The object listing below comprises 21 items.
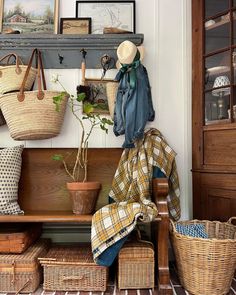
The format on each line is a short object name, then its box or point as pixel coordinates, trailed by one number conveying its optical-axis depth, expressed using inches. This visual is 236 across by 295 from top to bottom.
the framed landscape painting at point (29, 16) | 92.7
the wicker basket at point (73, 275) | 69.1
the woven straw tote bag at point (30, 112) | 80.7
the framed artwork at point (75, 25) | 91.5
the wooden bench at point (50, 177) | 87.7
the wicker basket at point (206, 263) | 65.0
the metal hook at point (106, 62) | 89.7
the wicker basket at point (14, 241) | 71.8
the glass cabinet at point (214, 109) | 79.7
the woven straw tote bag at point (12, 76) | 83.8
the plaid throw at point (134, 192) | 67.1
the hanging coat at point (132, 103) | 80.4
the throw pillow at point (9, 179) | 76.5
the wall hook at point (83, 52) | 89.3
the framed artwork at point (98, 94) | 89.9
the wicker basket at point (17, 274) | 68.7
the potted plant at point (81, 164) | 74.5
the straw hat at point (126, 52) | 79.7
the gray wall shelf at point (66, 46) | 88.5
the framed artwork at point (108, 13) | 92.1
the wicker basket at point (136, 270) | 69.3
